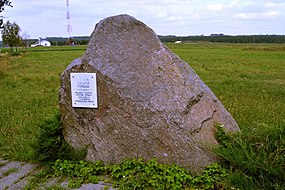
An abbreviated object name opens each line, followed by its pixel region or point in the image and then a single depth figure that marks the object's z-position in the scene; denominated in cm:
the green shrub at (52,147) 441
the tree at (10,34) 5059
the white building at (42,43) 13062
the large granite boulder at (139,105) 401
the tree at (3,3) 1713
